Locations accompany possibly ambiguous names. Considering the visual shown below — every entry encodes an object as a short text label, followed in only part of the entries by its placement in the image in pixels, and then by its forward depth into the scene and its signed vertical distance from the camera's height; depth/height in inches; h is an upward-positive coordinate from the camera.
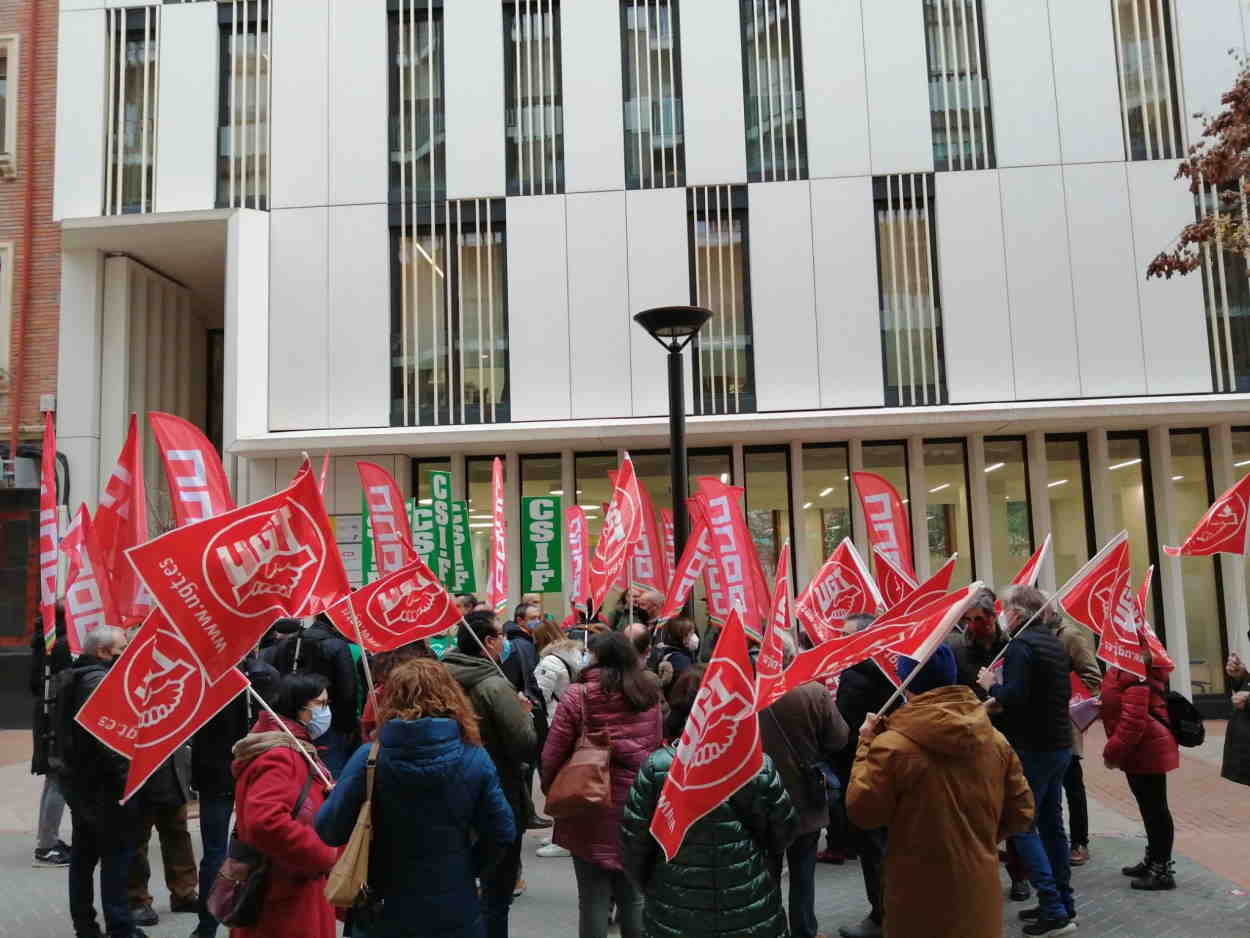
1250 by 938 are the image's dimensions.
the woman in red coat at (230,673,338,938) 164.6 -39.4
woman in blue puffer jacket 157.5 -35.7
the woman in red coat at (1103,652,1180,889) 278.2 -54.8
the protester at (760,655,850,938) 239.5 -45.5
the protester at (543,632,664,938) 210.4 -37.6
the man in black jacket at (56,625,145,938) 240.8 -56.0
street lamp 419.2 +76.7
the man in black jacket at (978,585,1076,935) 249.1 -40.1
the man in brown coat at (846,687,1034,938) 166.4 -40.5
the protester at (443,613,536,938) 219.8 -35.9
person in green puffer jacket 162.7 -47.4
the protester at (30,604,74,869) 328.8 -57.7
